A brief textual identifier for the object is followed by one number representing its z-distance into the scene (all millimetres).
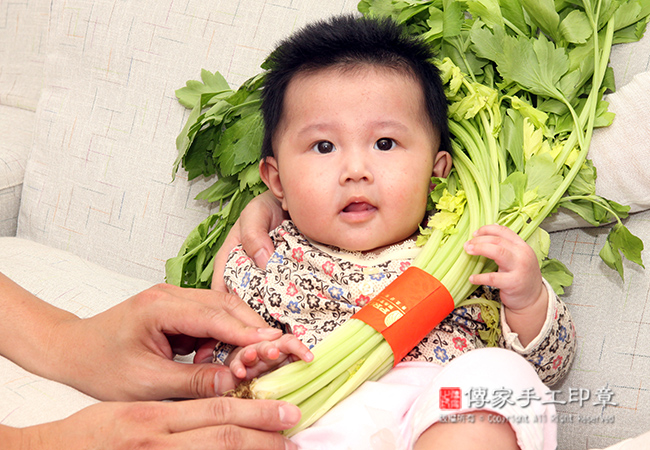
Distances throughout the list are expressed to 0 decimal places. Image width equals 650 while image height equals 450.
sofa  911
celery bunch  893
